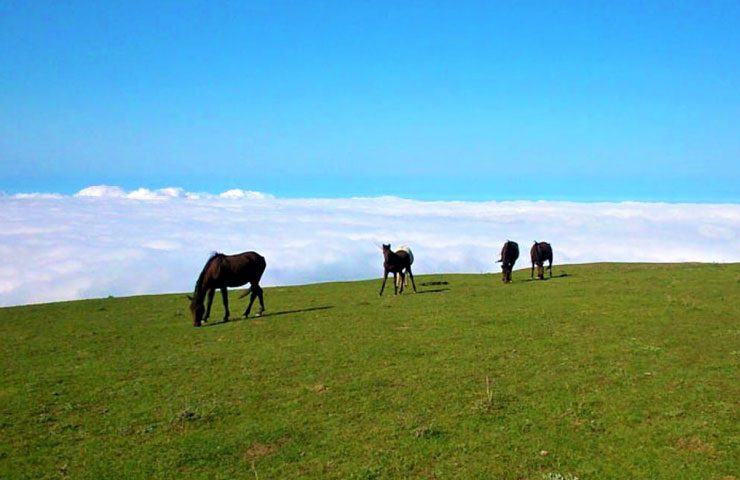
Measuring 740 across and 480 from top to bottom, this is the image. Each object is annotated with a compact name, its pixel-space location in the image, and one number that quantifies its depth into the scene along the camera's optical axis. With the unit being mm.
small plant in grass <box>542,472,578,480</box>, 9851
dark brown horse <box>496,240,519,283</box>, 36641
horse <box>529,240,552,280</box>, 38125
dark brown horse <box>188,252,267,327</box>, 24703
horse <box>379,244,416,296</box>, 31328
